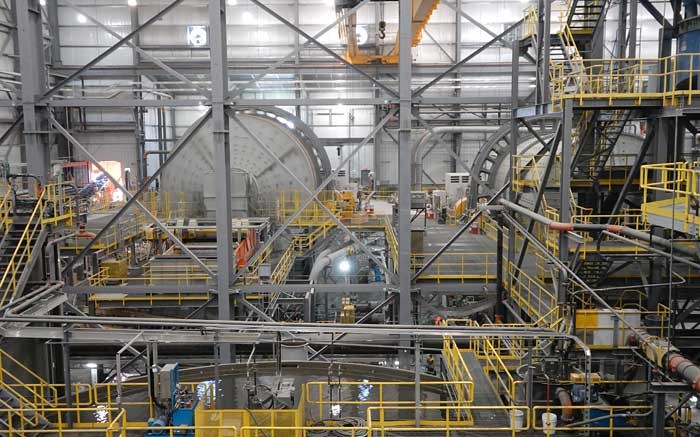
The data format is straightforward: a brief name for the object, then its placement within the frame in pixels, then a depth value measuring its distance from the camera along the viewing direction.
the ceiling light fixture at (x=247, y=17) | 40.09
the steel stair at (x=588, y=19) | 16.58
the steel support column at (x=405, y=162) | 15.86
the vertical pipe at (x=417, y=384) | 10.22
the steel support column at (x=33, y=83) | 16.00
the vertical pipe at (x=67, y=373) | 10.87
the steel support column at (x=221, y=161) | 15.59
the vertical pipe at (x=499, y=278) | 18.20
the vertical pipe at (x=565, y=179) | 13.78
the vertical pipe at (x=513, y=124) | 17.86
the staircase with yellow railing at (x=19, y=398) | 10.76
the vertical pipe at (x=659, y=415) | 10.06
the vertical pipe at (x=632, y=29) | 16.55
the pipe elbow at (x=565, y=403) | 10.92
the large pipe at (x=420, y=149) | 37.03
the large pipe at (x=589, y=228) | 10.59
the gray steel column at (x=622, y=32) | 18.83
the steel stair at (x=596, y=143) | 16.88
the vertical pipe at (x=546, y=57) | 15.30
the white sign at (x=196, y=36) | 39.38
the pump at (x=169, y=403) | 10.33
